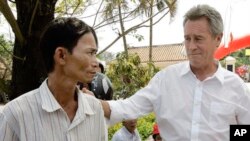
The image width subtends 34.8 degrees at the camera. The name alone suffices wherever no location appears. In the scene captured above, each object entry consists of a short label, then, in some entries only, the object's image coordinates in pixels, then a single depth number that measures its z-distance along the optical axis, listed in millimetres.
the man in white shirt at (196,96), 1975
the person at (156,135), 3926
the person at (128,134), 3811
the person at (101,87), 2445
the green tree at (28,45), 2070
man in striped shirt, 1413
